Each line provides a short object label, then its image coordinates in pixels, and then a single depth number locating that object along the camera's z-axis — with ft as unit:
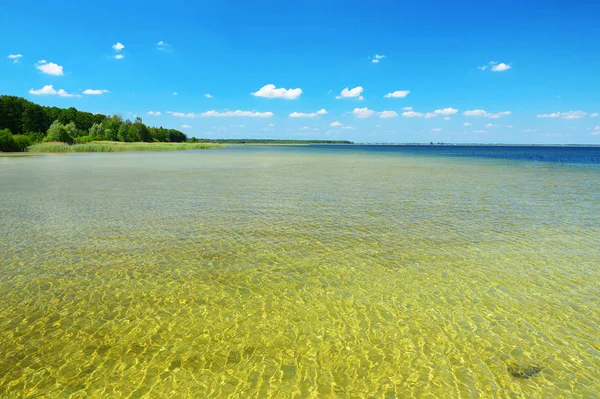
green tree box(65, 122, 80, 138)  476.01
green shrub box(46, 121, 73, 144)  365.65
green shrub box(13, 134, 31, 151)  307.17
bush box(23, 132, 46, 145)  332.21
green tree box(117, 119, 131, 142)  572.42
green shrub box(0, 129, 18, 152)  294.46
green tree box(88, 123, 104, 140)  532.73
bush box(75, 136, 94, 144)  434.51
